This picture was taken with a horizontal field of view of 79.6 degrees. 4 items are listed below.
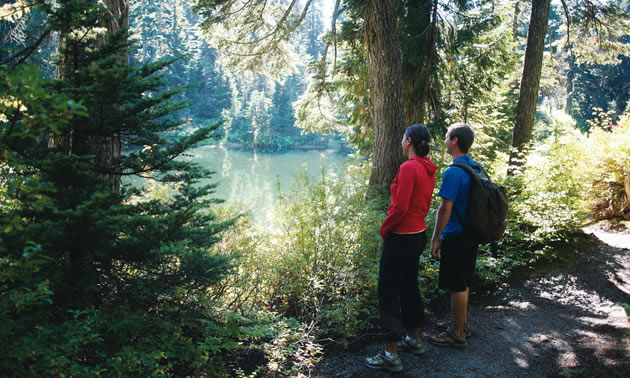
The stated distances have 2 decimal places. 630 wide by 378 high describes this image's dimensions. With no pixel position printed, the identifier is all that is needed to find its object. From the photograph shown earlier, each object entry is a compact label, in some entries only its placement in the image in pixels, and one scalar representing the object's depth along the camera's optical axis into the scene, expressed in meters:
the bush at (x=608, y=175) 5.72
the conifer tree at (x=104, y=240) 1.70
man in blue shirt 2.62
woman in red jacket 2.43
